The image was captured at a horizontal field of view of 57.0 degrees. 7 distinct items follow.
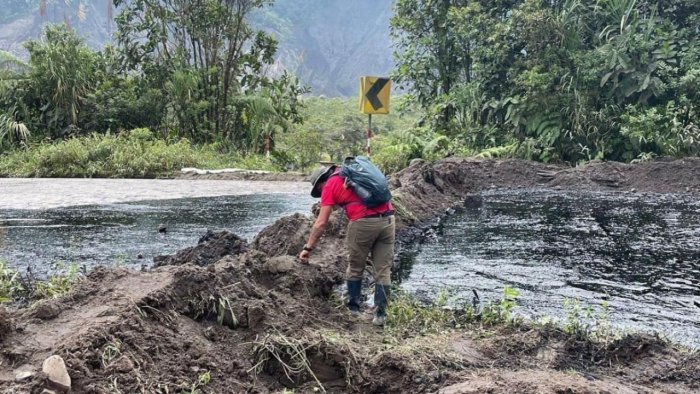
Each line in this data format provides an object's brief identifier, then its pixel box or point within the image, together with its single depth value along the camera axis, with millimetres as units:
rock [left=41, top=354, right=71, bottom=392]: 3303
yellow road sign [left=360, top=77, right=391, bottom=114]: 12180
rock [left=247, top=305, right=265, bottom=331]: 4672
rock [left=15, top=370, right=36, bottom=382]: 3344
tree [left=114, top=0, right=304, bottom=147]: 24031
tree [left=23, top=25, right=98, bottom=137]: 23359
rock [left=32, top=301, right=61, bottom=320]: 4230
